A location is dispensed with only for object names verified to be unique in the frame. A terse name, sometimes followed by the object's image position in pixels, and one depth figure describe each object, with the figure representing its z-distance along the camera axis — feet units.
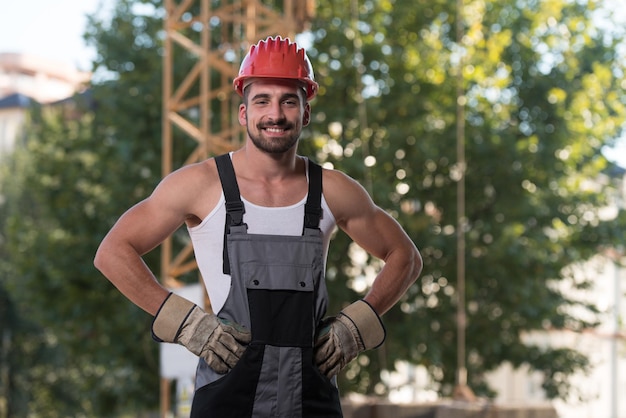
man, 10.15
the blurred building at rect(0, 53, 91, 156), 364.38
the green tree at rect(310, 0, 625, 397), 68.44
